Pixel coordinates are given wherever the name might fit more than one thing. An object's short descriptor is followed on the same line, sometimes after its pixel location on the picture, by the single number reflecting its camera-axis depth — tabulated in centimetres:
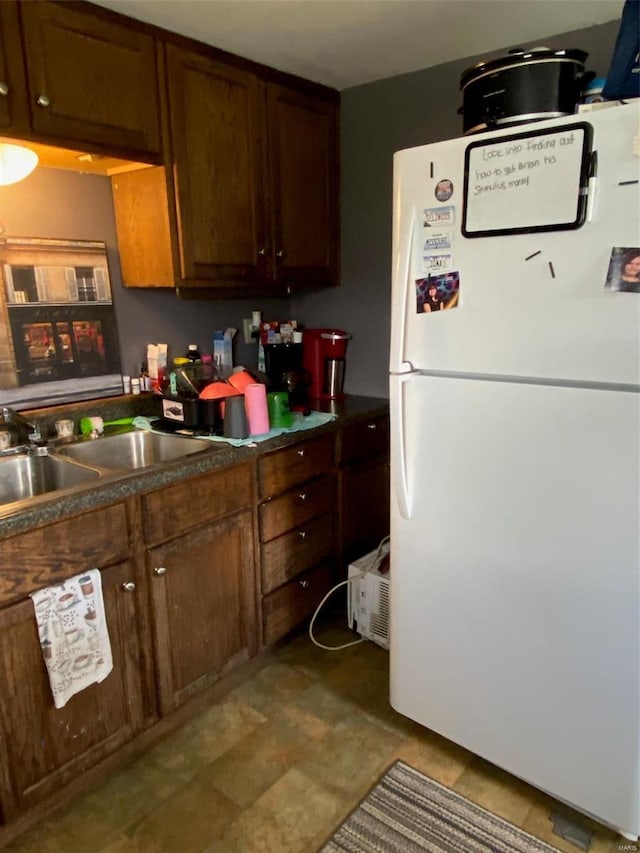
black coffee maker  255
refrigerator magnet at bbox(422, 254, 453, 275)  150
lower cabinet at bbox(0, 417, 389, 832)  148
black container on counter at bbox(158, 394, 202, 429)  208
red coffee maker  272
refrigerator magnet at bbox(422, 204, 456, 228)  147
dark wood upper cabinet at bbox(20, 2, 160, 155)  163
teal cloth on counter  200
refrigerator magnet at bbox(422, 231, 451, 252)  149
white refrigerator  129
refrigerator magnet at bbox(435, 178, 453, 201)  146
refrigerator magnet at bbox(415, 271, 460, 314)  150
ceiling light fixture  179
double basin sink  181
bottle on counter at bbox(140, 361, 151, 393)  238
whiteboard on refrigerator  127
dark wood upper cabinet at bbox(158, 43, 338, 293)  204
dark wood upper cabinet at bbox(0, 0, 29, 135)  156
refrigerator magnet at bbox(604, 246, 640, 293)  123
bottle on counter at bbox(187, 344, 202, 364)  248
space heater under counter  228
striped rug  153
